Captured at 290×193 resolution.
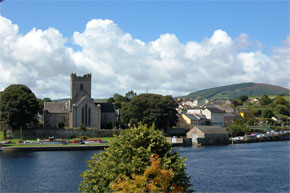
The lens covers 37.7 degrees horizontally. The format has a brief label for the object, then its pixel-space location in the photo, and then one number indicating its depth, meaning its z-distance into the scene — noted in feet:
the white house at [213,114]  492.78
